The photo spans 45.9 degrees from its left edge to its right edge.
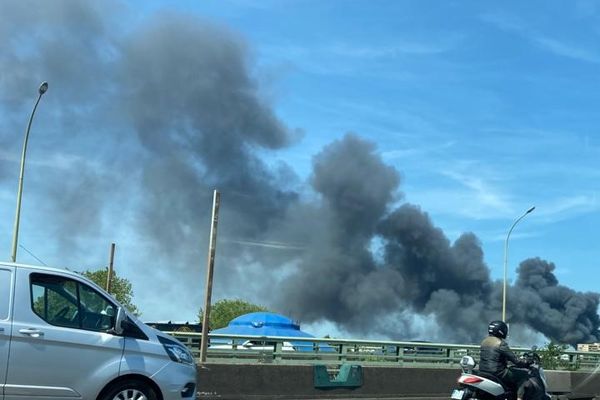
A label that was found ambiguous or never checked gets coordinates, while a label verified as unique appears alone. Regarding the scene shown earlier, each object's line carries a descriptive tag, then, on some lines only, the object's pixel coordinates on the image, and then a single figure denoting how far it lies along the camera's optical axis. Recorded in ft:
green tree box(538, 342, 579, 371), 56.92
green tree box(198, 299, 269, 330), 303.07
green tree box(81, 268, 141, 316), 215.92
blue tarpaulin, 124.67
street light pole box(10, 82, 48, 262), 79.10
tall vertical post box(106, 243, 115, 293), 88.49
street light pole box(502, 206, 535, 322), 140.07
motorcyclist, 30.81
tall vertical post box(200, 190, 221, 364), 40.16
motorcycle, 30.17
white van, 24.16
